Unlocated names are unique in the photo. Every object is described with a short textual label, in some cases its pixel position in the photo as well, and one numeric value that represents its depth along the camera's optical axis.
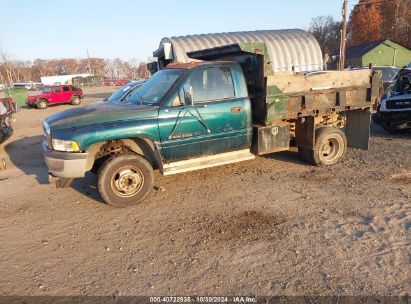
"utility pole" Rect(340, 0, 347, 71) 25.89
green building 40.28
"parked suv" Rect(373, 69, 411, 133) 8.58
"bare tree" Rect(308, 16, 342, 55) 74.85
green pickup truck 4.68
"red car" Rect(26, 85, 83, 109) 23.77
